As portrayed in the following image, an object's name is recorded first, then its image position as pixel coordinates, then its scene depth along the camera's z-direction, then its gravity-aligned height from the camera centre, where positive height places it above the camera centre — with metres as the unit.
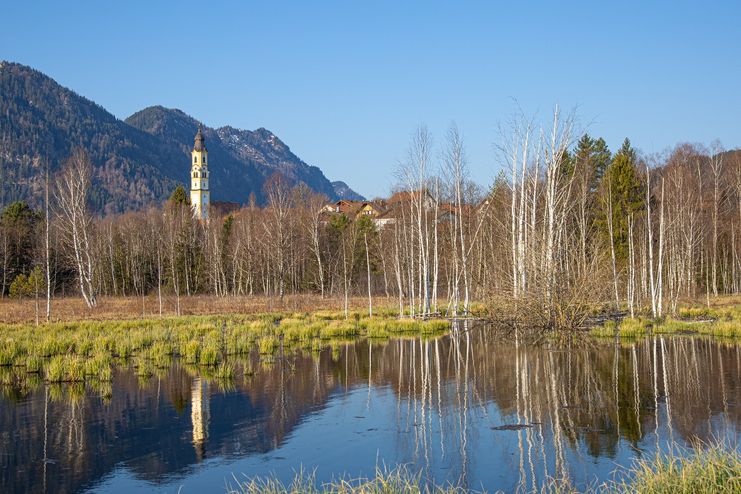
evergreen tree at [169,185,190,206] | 70.38 +9.89
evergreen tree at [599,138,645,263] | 41.88 +5.17
